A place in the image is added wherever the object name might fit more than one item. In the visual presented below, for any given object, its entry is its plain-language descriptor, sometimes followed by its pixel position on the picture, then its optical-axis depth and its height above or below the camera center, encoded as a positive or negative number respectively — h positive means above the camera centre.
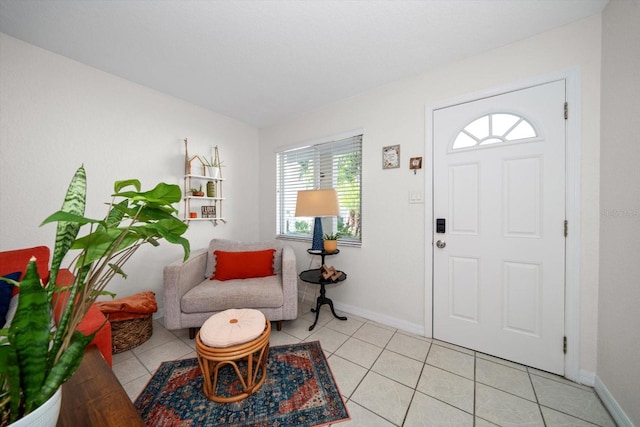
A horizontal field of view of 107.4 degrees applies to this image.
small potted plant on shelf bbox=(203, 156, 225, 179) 2.70 +0.54
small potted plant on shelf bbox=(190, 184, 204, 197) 2.59 +0.21
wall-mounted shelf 2.58 +0.25
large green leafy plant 0.52 -0.22
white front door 1.60 -0.10
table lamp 2.16 +0.08
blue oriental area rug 1.26 -1.11
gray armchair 1.91 -0.70
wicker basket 1.81 -0.97
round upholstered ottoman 1.32 -0.77
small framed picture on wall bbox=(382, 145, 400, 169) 2.20 +0.52
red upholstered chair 1.17 -0.36
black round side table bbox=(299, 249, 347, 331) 2.20 -0.64
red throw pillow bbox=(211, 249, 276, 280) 2.28 -0.53
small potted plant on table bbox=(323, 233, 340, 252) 2.32 -0.33
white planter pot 0.52 -0.48
